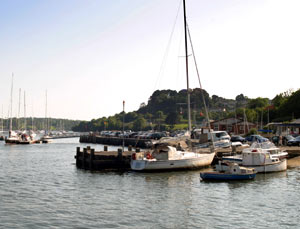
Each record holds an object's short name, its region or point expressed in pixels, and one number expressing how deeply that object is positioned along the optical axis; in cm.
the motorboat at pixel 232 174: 3578
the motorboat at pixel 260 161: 4062
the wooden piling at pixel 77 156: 5100
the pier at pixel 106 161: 4466
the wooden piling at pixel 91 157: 4543
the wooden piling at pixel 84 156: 4774
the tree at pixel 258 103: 17134
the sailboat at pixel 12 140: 11469
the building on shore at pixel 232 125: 10694
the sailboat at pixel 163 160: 4059
